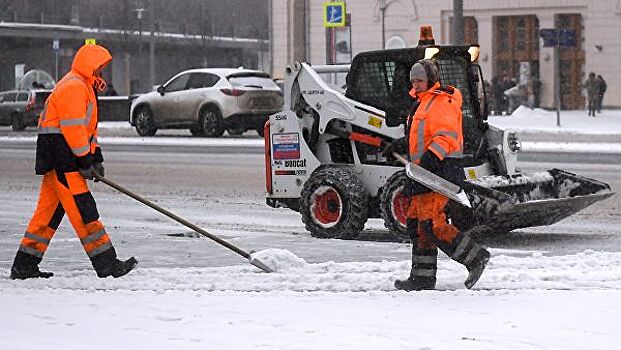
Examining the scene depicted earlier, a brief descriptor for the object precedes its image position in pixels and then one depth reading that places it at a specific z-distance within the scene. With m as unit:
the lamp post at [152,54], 54.00
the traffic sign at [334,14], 34.09
